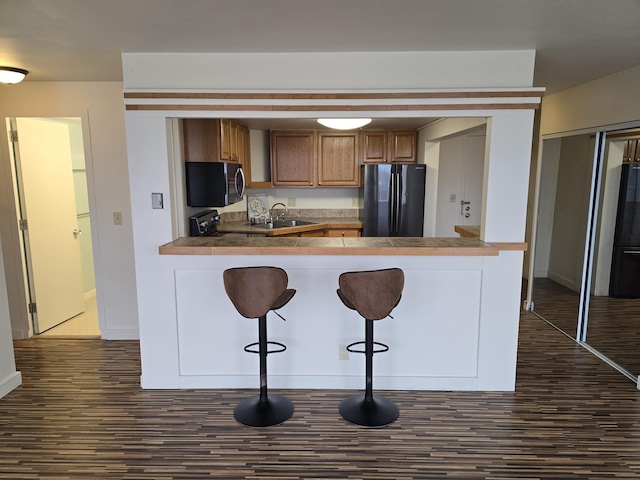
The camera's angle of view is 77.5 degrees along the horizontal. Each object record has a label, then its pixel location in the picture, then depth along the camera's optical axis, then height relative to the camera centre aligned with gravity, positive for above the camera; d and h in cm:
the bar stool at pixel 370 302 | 235 -66
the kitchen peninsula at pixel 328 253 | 265 -41
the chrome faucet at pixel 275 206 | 566 -25
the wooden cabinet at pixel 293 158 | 534 +44
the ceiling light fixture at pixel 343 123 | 378 +65
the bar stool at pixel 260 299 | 237 -66
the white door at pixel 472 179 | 580 +18
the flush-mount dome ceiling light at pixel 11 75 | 297 +87
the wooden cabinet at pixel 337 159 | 539 +43
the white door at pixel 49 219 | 381 -29
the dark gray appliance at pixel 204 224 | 335 -29
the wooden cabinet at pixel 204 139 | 327 +43
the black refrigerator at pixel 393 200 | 500 -11
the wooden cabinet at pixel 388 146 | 542 +62
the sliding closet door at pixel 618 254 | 374 -63
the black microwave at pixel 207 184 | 327 +6
